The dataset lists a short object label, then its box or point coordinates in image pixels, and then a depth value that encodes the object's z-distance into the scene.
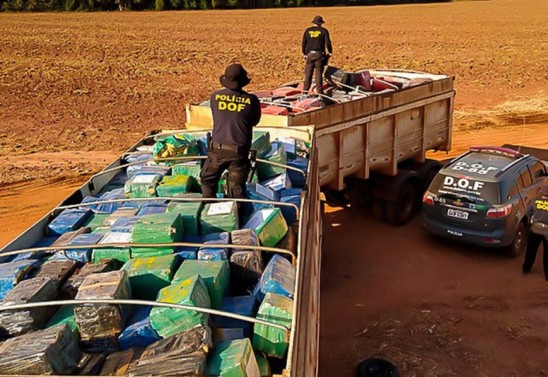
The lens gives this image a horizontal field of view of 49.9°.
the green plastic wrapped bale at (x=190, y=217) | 5.16
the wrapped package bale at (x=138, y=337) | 3.81
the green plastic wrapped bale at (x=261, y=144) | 6.89
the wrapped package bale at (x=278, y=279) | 4.19
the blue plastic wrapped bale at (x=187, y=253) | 4.66
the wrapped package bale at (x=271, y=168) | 6.62
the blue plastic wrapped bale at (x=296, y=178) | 6.66
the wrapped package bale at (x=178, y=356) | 3.27
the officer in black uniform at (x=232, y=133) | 6.31
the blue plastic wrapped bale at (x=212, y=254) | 4.60
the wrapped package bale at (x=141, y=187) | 6.11
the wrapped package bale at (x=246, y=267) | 4.57
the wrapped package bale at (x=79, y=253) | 4.82
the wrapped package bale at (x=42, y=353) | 3.32
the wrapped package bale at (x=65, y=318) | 3.89
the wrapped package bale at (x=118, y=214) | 5.49
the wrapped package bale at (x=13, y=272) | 4.34
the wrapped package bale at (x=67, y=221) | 5.58
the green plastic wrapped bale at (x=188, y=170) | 6.70
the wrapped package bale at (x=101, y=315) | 3.78
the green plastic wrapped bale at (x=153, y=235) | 4.67
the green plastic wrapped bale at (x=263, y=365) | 3.68
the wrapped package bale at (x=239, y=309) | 3.99
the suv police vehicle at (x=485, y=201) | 9.11
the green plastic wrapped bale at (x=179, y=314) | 3.75
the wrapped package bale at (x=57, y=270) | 4.40
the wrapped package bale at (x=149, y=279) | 4.25
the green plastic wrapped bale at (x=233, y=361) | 3.31
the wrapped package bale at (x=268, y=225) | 5.00
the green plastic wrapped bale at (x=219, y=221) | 5.15
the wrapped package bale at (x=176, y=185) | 6.07
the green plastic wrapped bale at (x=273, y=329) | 3.74
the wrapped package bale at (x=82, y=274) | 4.29
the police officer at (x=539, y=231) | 8.28
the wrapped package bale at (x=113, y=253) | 4.73
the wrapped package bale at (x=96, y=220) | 5.59
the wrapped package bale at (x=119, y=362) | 3.44
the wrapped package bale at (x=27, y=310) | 3.85
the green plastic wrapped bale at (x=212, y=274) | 4.15
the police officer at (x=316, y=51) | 10.94
